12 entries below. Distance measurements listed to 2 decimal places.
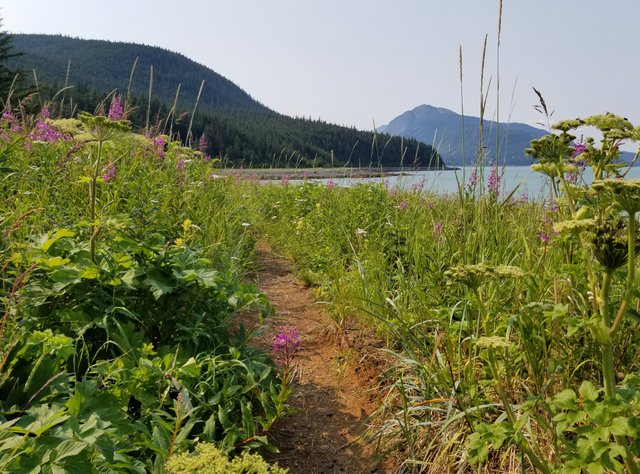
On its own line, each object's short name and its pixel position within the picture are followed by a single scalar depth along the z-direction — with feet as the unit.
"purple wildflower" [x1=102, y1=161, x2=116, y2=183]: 11.19
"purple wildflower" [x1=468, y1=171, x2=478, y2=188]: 9.82
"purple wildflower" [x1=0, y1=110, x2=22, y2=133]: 15.46
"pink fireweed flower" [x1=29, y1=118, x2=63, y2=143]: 15.69
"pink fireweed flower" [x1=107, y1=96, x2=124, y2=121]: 15.23
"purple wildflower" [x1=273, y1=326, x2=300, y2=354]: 6.78
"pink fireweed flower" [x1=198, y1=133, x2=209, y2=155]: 23.51
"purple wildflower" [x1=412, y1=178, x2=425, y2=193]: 21.08
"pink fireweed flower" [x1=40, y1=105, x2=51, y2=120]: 17.22
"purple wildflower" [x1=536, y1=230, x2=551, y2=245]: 7.64
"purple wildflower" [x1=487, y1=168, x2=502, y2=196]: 10.02
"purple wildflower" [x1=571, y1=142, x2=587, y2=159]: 6.81
